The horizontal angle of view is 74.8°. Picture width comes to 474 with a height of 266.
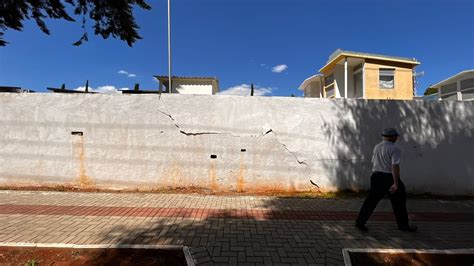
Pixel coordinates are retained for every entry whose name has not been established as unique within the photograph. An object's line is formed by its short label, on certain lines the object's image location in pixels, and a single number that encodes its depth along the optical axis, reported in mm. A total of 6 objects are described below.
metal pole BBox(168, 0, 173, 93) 13461
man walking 4695
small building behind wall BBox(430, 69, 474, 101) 19794
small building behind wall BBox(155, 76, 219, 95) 19719
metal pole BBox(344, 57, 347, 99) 20023
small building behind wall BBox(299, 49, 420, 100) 19641
